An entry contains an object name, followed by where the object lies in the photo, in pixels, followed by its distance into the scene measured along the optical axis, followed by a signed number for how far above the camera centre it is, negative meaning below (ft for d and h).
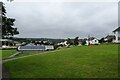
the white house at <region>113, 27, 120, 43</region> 80.04 +5.88
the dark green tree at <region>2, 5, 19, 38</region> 22.30 +3.70
